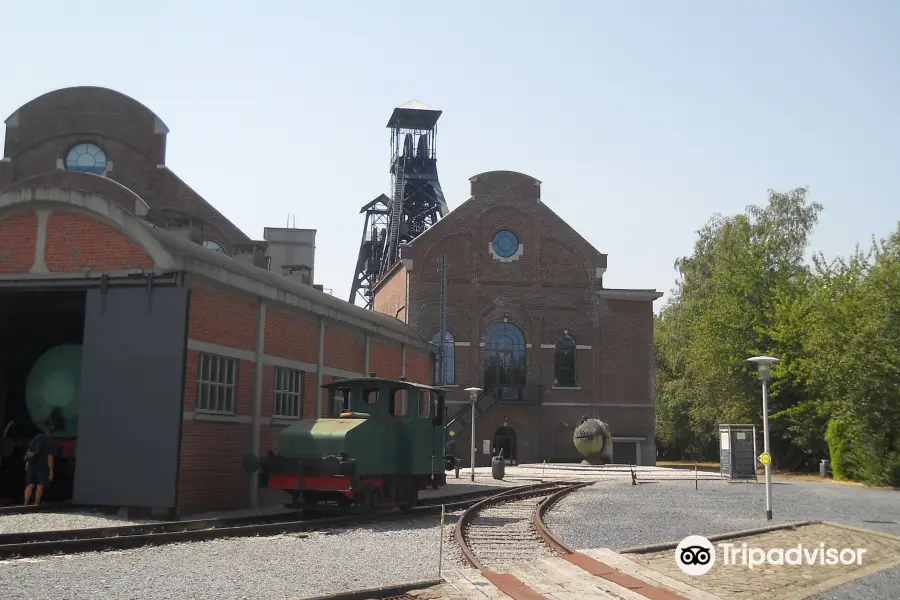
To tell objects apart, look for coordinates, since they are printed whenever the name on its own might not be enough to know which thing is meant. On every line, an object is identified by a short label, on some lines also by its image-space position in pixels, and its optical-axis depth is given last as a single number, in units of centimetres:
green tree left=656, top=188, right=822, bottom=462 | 4384
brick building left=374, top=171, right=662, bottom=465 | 4494
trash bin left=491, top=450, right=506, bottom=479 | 2900
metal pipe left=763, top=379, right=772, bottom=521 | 1602
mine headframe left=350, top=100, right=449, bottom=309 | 5441
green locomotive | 1462
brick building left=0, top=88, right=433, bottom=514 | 1514
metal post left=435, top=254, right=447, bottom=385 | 4381
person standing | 1599
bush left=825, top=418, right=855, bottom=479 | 3366
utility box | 2944
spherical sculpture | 3931
